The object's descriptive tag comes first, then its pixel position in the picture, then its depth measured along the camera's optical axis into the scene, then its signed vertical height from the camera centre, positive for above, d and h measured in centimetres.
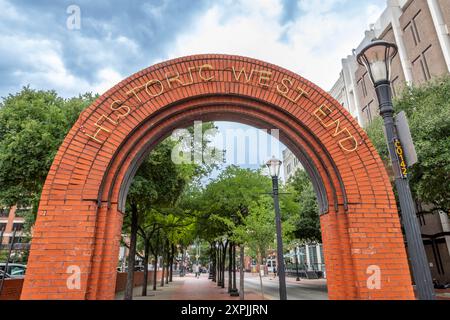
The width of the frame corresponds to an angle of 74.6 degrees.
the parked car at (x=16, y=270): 1712 -35
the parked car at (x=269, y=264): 6519 -65
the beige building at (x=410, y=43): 2238 +1736
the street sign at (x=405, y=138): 402 +162
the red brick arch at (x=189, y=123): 459 +157
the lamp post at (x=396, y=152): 341 +142
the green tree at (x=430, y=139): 1205 +500
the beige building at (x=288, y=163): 5242 +1728
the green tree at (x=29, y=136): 1030 +425
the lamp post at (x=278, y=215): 858 +138
